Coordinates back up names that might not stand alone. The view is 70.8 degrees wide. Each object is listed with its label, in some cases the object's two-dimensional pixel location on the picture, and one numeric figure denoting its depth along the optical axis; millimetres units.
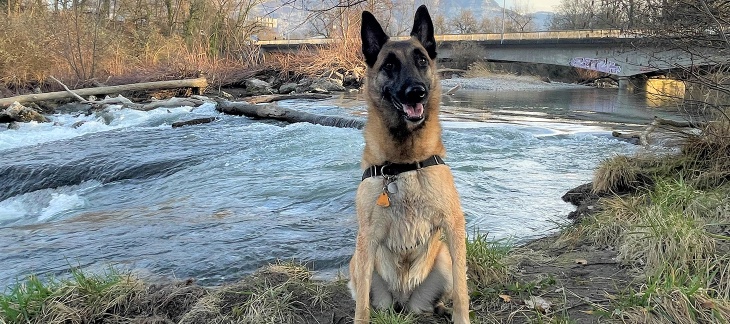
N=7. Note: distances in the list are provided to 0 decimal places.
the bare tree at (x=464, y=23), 76188
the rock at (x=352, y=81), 29656
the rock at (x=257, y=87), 26875
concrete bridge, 36047
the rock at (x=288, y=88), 27703
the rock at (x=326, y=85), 27297
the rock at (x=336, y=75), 29466
